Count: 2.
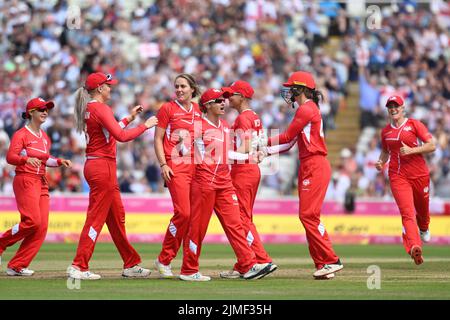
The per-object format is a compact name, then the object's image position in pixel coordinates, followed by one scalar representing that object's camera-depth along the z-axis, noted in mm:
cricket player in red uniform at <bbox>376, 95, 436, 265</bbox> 16156
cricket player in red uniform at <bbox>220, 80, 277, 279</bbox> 14742
